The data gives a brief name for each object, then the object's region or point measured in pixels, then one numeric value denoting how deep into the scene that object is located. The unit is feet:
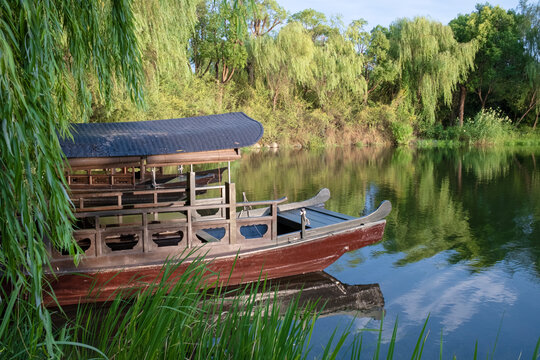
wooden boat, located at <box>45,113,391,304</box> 17.08
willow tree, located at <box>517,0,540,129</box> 86.53
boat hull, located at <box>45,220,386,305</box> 17.08
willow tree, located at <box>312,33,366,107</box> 89.04
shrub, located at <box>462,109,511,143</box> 90.94
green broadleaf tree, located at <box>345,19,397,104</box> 94.68
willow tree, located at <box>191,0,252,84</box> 83.10
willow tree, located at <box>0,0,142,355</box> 6.53
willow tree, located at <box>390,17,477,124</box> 88.84
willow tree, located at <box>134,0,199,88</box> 35.58
